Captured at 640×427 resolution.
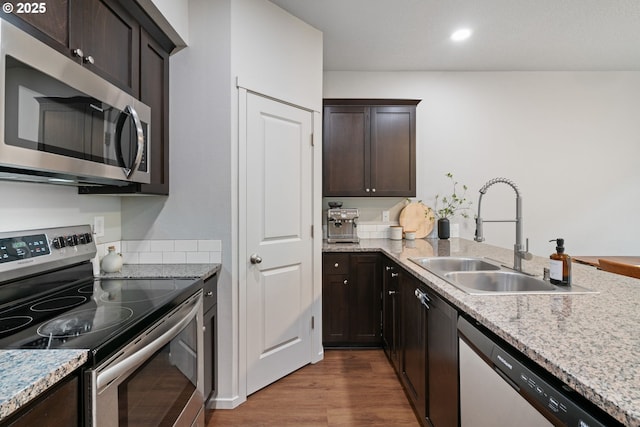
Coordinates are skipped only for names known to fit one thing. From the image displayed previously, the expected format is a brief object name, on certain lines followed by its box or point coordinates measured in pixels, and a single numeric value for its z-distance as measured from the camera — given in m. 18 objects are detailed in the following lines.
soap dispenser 1.40
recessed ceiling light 2.81
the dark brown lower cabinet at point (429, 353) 1.39
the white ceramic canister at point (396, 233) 3.42
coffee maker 3.18
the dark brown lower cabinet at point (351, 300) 2.88
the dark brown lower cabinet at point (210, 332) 1.87
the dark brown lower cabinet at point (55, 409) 0.68
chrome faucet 1.71
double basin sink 1.40
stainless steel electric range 0.91
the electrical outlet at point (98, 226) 1.86
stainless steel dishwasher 0.73
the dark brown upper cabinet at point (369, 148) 3.23
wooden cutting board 3.52
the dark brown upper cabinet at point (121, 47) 1.18
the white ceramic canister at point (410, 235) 3.37
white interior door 2.19
